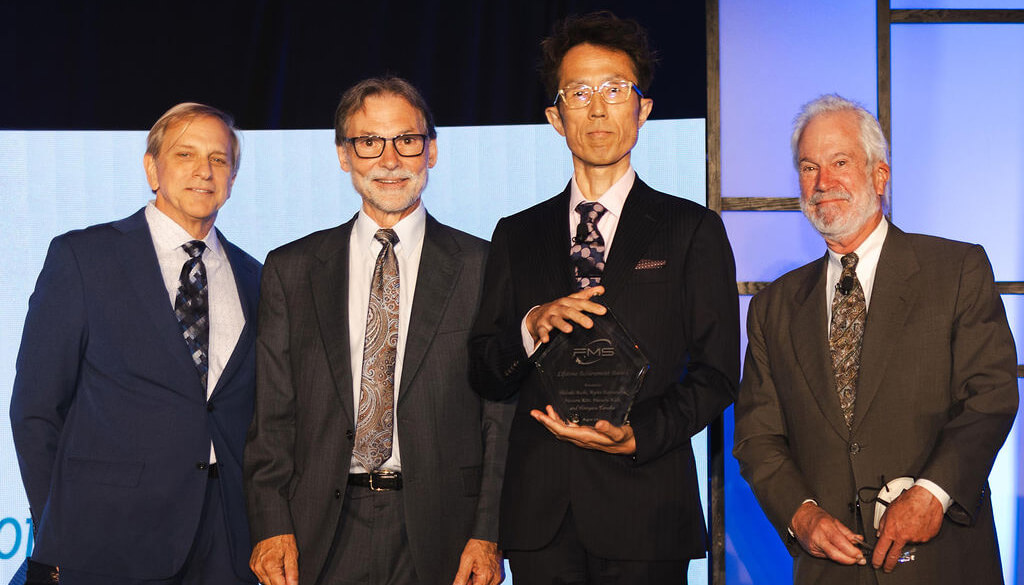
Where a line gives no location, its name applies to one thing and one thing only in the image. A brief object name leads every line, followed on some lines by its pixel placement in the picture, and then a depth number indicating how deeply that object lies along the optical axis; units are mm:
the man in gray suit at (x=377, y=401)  2486
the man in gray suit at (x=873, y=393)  2250
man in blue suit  2611
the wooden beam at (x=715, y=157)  4152
